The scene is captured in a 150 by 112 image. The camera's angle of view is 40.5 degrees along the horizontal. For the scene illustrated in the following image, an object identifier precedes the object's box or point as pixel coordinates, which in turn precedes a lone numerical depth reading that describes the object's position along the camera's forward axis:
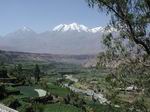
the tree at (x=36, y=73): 86.99
